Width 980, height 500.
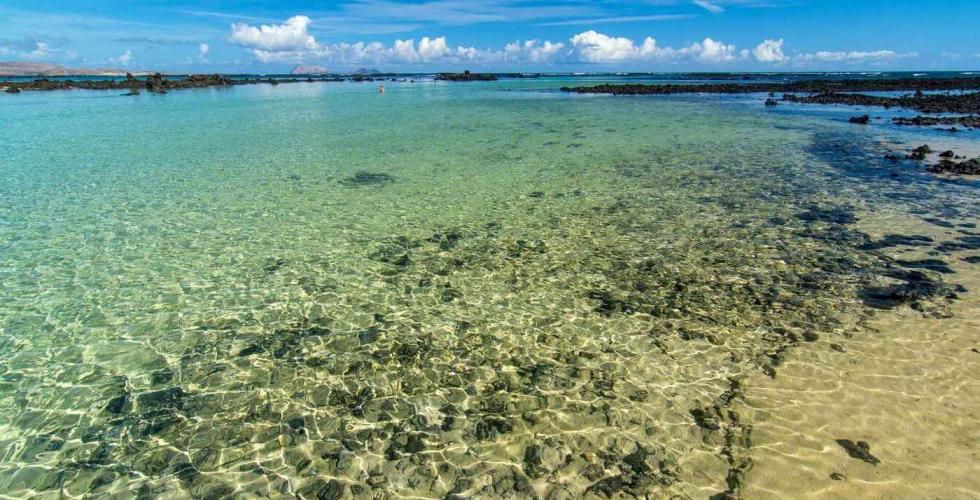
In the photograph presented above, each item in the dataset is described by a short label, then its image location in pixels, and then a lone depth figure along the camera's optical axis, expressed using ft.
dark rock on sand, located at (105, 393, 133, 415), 26.66
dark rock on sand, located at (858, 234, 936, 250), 48.37
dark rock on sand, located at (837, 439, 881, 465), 22.97
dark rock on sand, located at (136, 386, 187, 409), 27.12
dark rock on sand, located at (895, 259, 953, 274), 42.52
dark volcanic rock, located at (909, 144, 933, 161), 89.86
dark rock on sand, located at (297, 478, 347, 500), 21.71
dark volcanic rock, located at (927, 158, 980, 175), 77.46
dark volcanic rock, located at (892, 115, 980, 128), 137.90
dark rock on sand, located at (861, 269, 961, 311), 37.17
